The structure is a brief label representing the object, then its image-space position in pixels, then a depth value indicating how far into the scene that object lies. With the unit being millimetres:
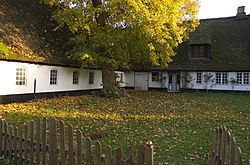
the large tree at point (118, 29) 16234
